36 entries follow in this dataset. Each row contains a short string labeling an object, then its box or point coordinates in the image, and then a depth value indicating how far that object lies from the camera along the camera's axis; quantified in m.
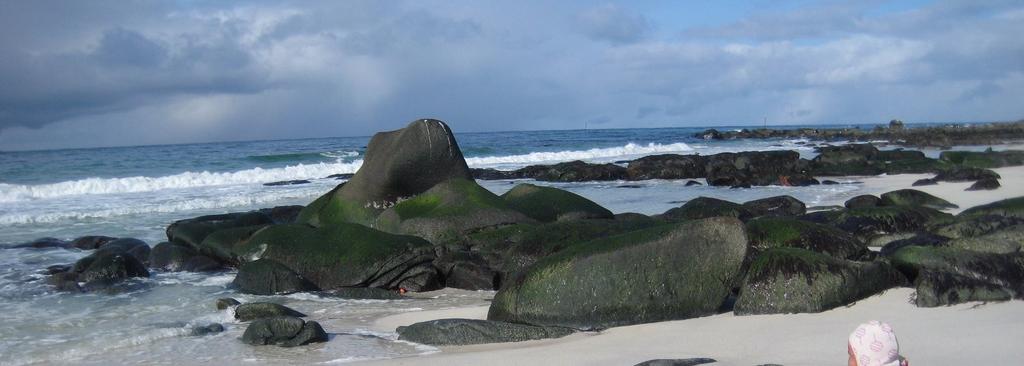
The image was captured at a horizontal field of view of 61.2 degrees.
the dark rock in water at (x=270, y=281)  9.97
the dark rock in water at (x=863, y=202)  15.57
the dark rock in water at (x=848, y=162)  27.00
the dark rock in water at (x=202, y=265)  11.70
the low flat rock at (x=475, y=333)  6.94
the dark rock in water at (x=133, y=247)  12.39
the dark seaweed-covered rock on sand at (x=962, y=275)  7.14
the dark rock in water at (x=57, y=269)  11.38
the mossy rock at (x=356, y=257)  10.09
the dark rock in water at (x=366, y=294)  9.62
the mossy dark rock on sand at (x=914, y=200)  15.21
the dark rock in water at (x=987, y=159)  26.25
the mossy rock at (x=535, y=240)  10.17
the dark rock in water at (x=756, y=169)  23.56
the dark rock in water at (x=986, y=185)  18.53
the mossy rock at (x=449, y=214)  12.12
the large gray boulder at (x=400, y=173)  13.91
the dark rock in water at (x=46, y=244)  14.23
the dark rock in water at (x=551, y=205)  13.02
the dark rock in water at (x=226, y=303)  8.91
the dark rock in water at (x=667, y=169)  28.38
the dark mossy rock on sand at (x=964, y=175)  20.55
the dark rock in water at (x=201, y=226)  13.15
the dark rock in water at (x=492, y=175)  30.86
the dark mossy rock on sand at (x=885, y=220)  11.73
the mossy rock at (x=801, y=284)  7.20
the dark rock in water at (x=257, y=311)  8.24
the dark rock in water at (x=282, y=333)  7.16
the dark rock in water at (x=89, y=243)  14.05
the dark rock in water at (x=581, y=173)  28.55
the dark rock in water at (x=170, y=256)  11.87
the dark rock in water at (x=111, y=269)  10.77
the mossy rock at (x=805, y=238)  9.45
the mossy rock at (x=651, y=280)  7.33
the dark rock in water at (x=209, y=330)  7.71
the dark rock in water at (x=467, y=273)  10.02
